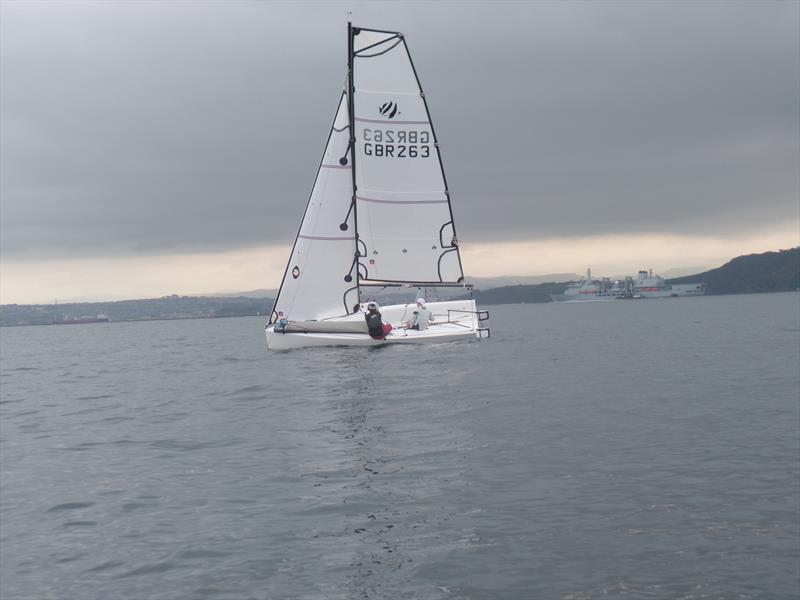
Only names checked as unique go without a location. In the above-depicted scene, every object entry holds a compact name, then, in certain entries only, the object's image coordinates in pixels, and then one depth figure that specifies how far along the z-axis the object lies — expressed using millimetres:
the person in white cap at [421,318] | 34094
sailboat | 34500
